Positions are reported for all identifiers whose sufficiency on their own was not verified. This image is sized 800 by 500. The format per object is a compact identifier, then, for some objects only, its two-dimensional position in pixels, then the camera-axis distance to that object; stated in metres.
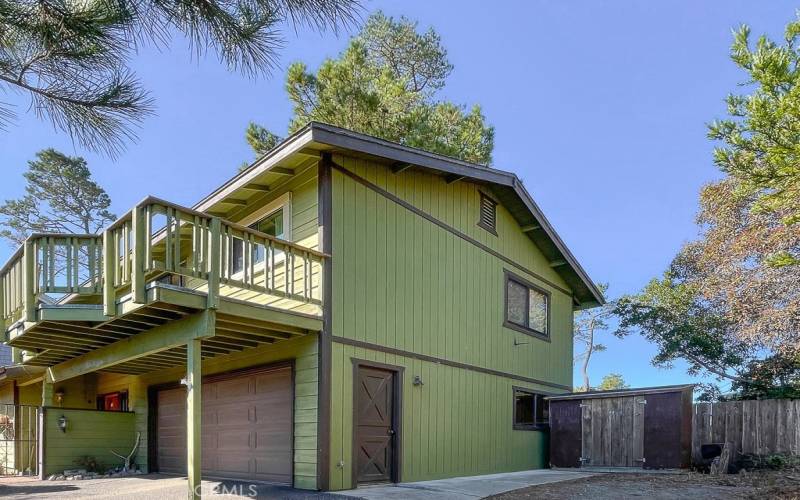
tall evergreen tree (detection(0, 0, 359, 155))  4.48
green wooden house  6.76
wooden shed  10.52
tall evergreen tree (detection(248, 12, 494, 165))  19.78
